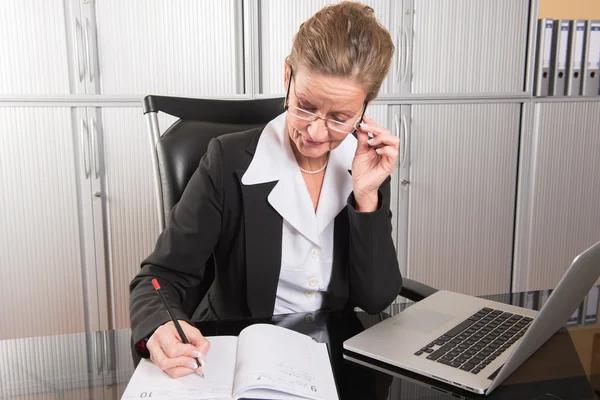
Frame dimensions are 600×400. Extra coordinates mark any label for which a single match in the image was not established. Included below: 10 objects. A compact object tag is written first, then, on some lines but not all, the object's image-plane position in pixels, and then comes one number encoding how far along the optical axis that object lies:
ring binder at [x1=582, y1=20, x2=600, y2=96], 2.59
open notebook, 0.76
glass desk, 0.80
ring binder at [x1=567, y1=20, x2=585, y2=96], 2.58
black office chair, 1.29
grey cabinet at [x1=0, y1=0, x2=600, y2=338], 2.27
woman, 1.12
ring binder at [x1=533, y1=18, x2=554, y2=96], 2.61
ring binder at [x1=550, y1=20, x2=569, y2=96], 2.60
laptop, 0.79
